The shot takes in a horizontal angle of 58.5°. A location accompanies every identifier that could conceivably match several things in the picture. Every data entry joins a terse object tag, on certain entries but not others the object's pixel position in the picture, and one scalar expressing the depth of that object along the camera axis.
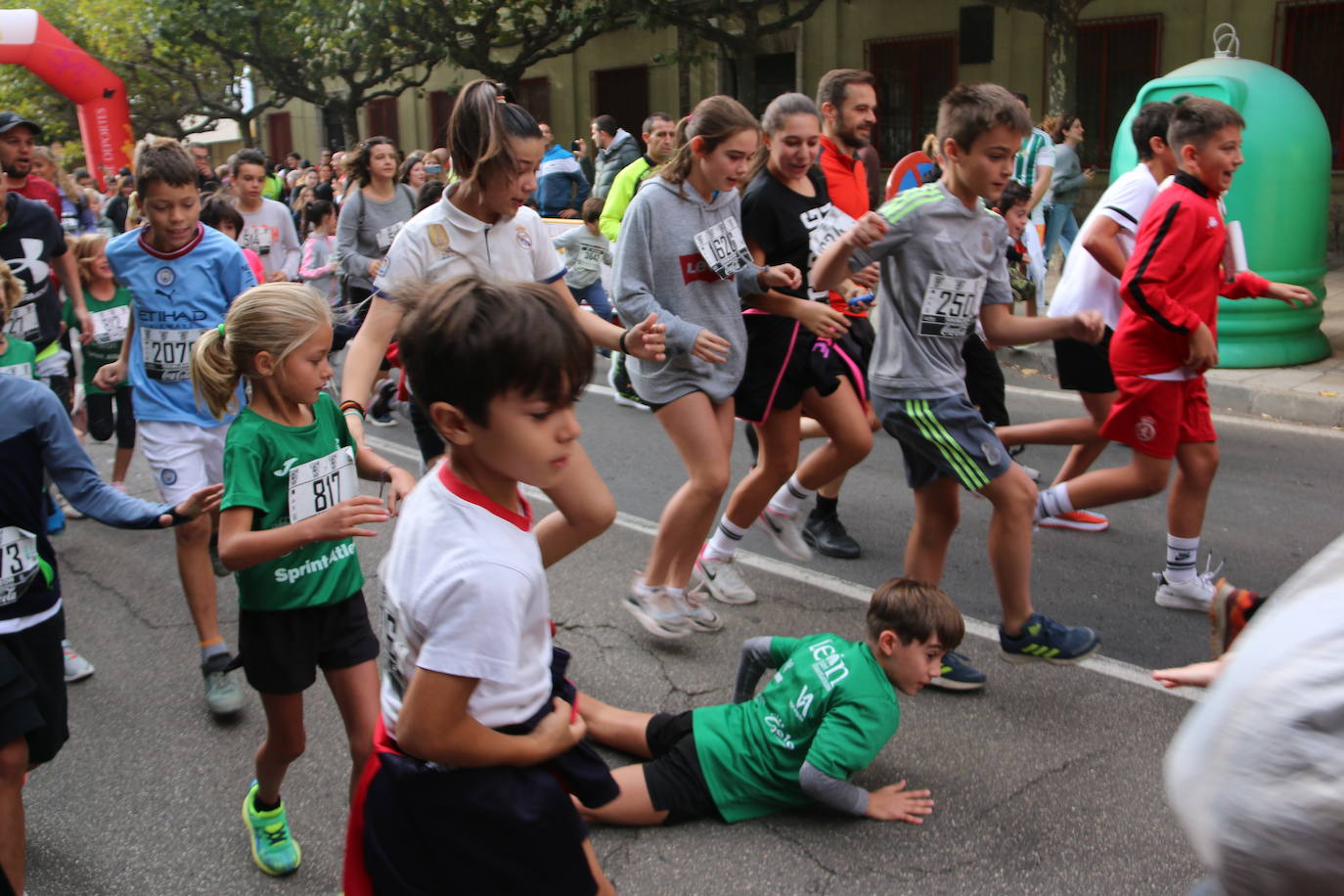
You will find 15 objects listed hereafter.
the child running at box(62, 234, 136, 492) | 6.10
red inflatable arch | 24.30
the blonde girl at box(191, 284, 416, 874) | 2.92
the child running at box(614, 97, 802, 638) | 4.18
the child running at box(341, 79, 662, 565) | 3.47
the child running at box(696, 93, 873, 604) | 4.55
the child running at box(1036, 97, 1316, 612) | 4.46
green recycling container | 8.68
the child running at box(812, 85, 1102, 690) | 3.76
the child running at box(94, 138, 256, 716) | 4.16
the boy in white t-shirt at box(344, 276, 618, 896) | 1.77
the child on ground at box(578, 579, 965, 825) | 3.19
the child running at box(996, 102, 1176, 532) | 5.03
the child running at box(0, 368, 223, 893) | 2.73
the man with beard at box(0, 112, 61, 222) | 6.66
